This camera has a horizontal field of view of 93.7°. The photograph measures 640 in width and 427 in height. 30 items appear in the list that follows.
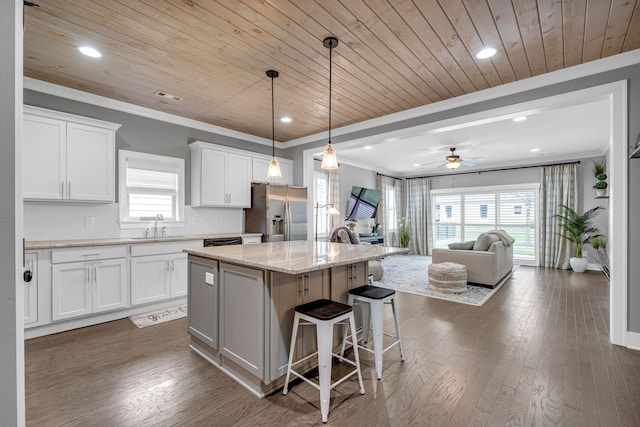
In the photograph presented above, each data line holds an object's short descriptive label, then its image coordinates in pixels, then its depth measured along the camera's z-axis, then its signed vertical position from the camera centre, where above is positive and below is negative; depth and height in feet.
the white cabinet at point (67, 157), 10.21 +2.05
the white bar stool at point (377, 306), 7.52 -2.41
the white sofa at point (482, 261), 16.40 -2.68
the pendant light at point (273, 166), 10.12 +1.62
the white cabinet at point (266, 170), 17.15 +2.58
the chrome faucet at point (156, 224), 13.73 -0.50
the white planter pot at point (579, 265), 21.39 -3.61
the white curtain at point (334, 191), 23.09 +1.76
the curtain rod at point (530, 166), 22.95 +3.94
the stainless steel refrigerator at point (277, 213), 16.19 +0.03
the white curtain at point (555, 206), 22.88 +0.65
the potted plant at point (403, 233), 29.40 -1.89
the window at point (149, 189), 13.00 +1.13
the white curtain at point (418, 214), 30.45 -0.01
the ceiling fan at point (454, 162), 19.58 +3.52
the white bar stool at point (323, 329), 6.12 -2.51
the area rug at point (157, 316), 11.27 -4.08
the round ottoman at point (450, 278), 15.46 -3.35
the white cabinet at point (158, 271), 11.80 -2.41
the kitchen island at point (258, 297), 6.72 -2.11
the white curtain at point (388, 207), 28.55 +0.56
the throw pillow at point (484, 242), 17.35 -1.62
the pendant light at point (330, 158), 8.90 +1.66
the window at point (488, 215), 25.03 -0.07
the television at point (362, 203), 25.62 +0.98
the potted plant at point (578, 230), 21.40 -1.13
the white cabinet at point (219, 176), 14.80 +1.94
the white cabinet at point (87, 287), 10.09 -2.62
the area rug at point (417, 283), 14.70 -4.07
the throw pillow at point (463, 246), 18.13 -1.94
